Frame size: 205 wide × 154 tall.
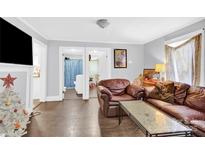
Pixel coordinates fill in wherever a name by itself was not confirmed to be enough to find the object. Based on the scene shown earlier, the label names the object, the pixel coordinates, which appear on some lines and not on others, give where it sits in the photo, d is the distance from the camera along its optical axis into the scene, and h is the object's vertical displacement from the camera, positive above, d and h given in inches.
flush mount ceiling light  135.3 +43.9
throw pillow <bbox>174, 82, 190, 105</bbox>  132.2 -18.2
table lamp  177.2 +4.3
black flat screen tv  104.5 +21.2
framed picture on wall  251.3 +22.5
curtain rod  138.0 +36.0
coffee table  74.1 -27.9
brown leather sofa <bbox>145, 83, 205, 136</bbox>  88.6 -27.3
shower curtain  384.8 +4.3
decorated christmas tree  58.6 -17.5
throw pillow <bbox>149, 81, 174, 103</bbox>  139.6 -18.9
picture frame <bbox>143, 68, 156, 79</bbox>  221.4 -1.9
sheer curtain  142.7 +10.7
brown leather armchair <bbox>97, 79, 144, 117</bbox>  146.6 -23.0
